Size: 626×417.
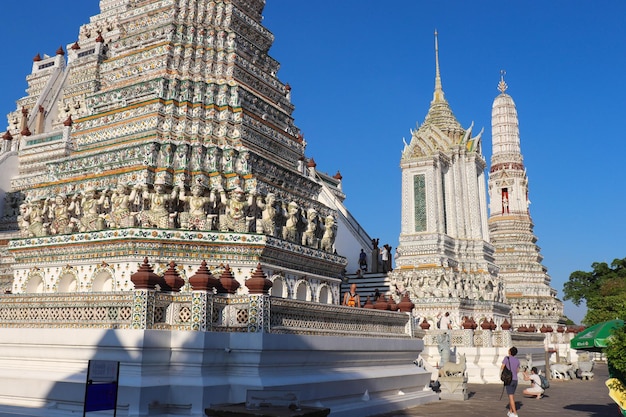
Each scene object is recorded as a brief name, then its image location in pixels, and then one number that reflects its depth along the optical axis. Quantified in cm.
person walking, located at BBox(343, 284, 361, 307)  1772
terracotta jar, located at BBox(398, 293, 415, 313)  1716
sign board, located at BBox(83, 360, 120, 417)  746
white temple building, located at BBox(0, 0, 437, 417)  1035
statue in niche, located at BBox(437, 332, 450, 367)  1981
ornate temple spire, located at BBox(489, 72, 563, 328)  4184
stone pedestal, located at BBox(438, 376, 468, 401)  1611
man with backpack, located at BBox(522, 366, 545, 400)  1656
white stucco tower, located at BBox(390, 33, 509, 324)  2964
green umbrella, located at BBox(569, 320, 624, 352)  1054
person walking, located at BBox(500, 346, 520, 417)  1183
